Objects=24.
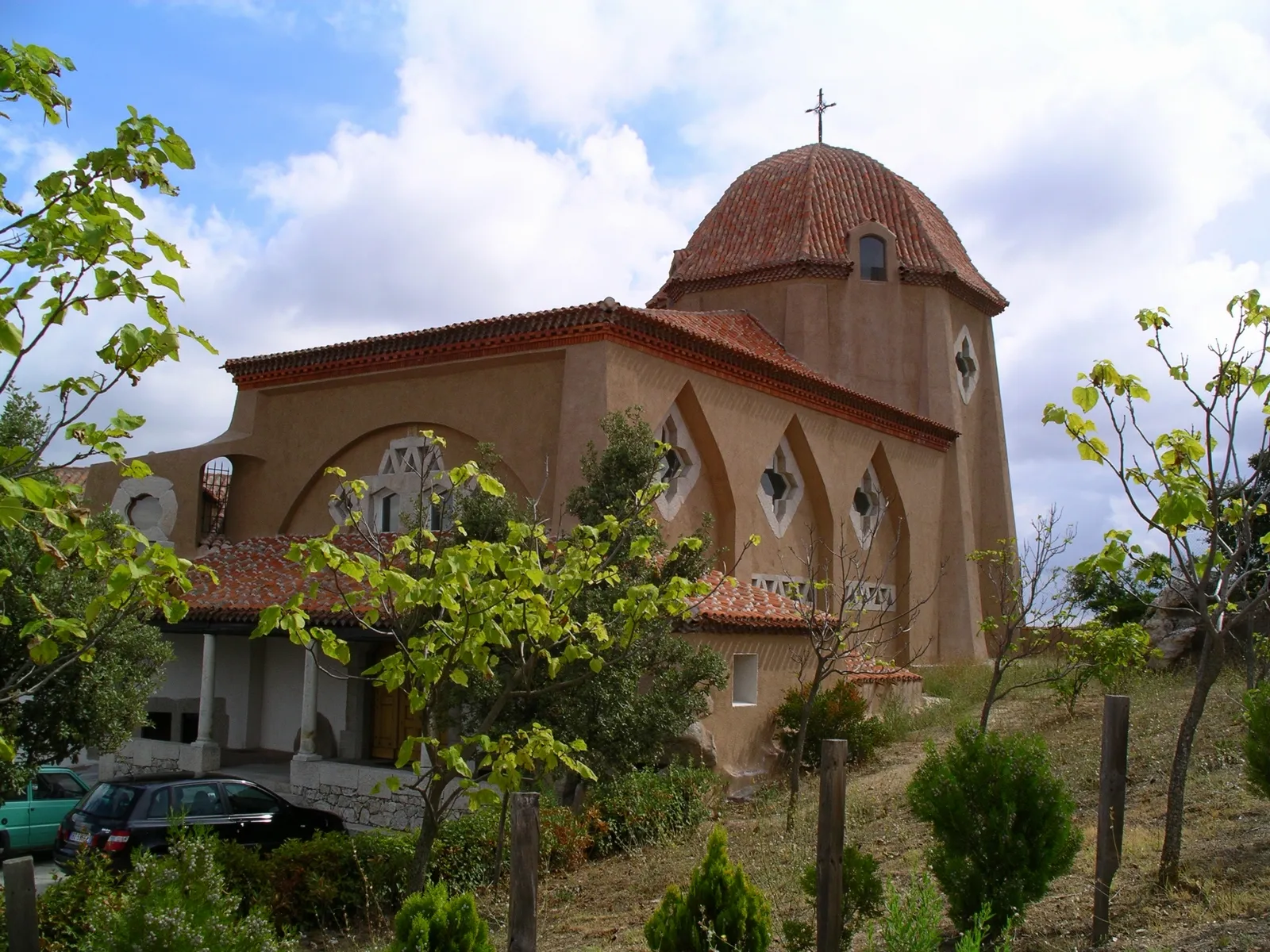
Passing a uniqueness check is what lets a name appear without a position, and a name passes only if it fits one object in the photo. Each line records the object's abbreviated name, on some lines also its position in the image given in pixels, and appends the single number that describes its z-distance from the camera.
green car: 15.17
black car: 12.24
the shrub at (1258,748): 9.27
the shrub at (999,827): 7.60
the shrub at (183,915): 5.44
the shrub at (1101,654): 16.11
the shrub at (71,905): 8.20
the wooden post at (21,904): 5.92
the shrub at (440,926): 6.76
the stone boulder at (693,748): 14.87
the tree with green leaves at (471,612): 6.71
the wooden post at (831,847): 7.02
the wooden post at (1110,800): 7.37
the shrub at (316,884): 10.95
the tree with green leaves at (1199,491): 7.73
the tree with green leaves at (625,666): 11.62
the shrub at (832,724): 16.14
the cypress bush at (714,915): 7.11
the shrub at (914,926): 5.62
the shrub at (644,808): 12.77
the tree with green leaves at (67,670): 11.41
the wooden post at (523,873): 6.60
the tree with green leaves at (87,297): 4.80
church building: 17.06
